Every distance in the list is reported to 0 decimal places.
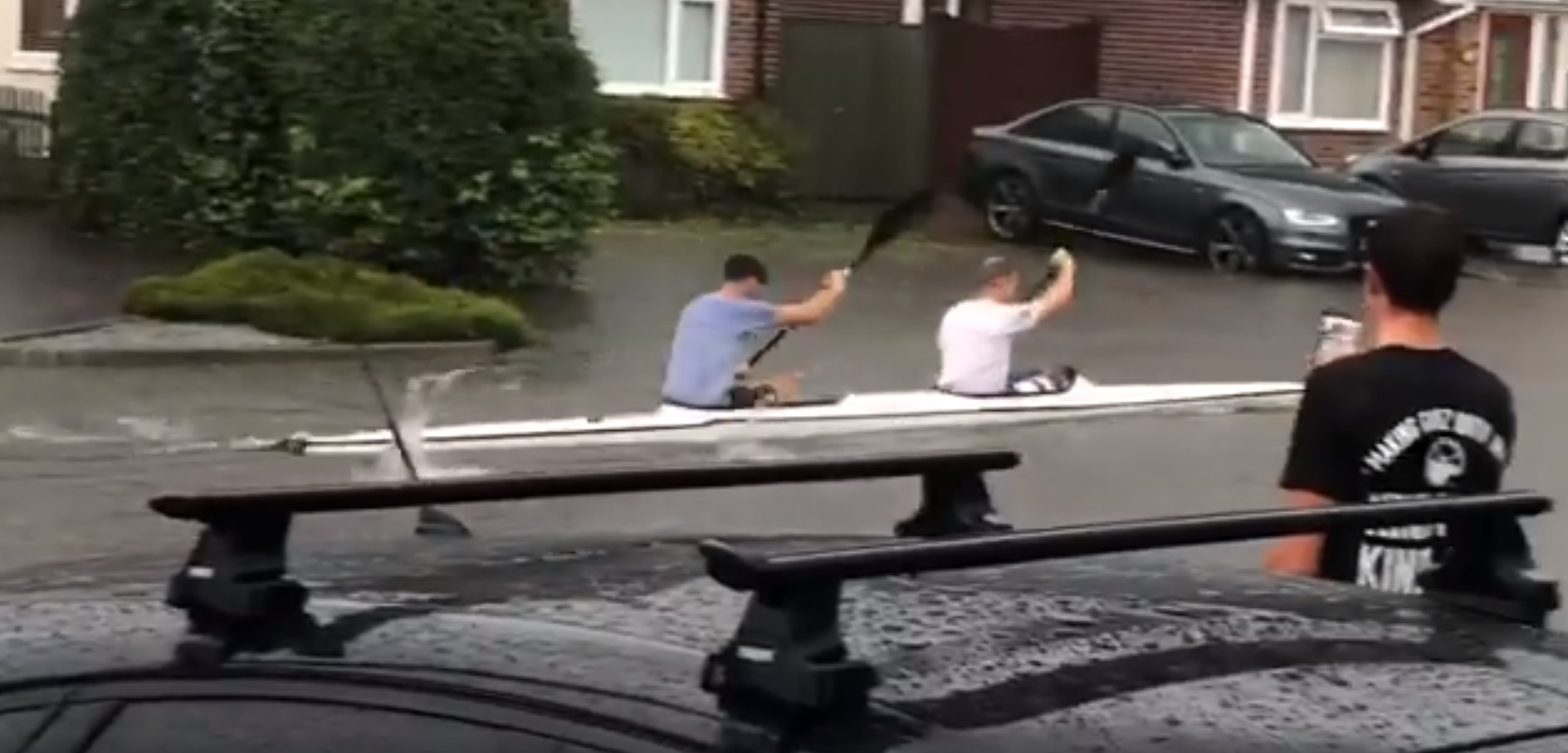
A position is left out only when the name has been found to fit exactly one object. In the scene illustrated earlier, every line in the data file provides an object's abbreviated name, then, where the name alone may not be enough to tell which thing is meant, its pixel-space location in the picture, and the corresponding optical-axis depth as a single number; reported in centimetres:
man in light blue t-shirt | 1399
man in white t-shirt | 1472
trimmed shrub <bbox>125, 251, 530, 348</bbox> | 1759
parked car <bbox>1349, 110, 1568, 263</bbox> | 2817
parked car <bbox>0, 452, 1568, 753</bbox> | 250
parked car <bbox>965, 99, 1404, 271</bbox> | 2528
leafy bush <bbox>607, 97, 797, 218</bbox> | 2773
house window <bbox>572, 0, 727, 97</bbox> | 3059
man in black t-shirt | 529
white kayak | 1370
